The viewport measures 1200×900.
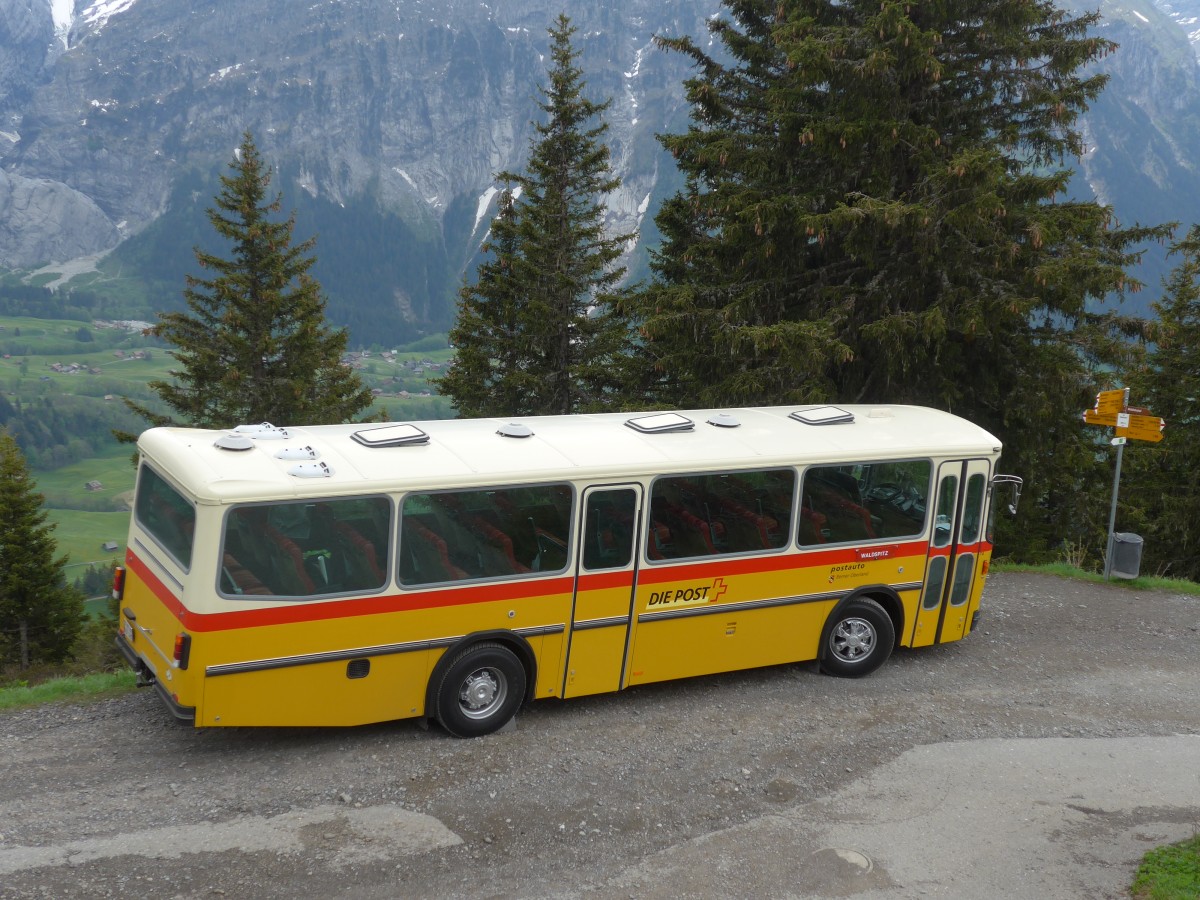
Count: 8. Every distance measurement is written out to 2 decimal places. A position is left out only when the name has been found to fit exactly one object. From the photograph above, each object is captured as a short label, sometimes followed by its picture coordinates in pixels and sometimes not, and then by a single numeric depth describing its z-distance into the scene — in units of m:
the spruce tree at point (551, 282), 30.03
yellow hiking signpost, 14.59
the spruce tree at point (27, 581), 32.47
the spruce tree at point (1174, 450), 28.03
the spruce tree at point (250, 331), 31.86
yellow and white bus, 8.24
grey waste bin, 16.73
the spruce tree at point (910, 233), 16.62
